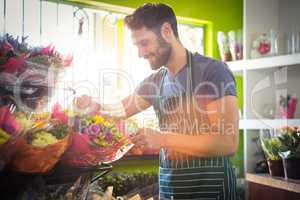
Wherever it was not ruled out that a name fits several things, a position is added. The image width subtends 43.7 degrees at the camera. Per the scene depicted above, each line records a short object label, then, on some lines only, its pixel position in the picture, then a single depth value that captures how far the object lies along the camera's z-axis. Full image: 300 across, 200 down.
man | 1.11
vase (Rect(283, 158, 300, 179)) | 1.47
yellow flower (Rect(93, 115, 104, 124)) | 0.89
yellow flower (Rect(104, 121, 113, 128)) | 0.88
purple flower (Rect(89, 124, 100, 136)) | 0.84
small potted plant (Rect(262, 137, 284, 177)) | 1.51
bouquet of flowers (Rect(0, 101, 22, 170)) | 0.74
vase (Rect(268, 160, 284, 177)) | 1.55
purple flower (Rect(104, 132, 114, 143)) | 0.85
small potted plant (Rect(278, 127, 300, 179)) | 1.44
